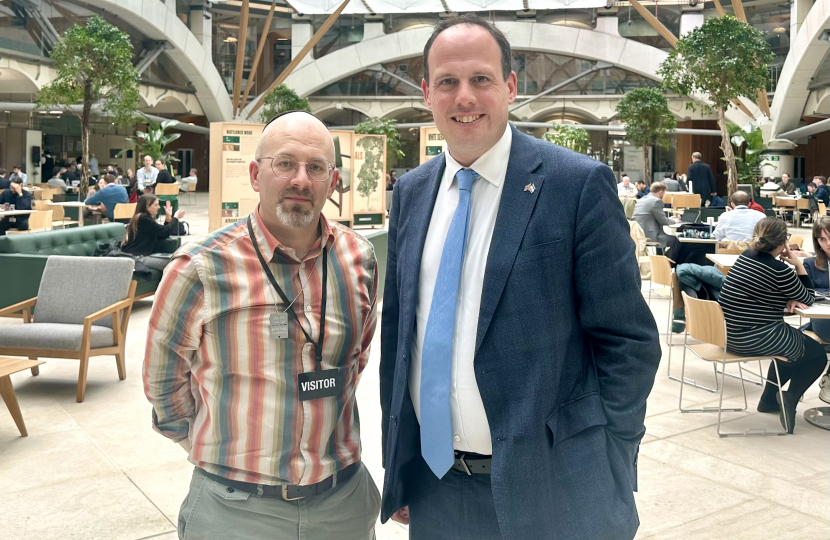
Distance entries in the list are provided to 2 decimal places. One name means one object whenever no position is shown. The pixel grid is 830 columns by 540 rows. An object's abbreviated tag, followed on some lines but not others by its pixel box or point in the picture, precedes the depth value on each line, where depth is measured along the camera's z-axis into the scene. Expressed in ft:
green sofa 24.03
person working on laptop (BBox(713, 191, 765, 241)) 28.12
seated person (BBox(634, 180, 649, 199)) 74.77
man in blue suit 5.20
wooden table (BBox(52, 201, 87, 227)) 45.24
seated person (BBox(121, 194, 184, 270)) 27.55
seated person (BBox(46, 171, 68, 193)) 65.87
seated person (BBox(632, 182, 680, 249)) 34.78
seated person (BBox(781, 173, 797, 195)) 72.95
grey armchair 18.22
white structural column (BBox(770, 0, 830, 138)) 77.30
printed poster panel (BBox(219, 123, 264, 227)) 34.01
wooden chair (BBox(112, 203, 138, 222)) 42.57
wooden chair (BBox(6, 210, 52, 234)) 39.09
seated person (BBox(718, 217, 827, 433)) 15.67
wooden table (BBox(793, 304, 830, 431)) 15.38
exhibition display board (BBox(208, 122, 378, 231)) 33.88
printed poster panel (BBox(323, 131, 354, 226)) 41.65
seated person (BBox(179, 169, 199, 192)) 88.34
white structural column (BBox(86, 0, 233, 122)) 87.15
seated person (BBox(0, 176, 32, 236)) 41.42
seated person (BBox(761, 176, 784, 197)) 59.72
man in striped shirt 5.87
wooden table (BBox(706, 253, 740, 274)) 21.36
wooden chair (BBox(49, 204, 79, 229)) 49.02
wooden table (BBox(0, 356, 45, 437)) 14.46
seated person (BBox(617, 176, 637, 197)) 64.44
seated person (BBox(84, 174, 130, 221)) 43.91
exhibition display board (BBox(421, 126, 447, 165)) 39.65
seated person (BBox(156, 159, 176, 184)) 58.39
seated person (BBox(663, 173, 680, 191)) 66.08
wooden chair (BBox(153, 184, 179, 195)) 55.98
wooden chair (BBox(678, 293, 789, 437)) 16.01
